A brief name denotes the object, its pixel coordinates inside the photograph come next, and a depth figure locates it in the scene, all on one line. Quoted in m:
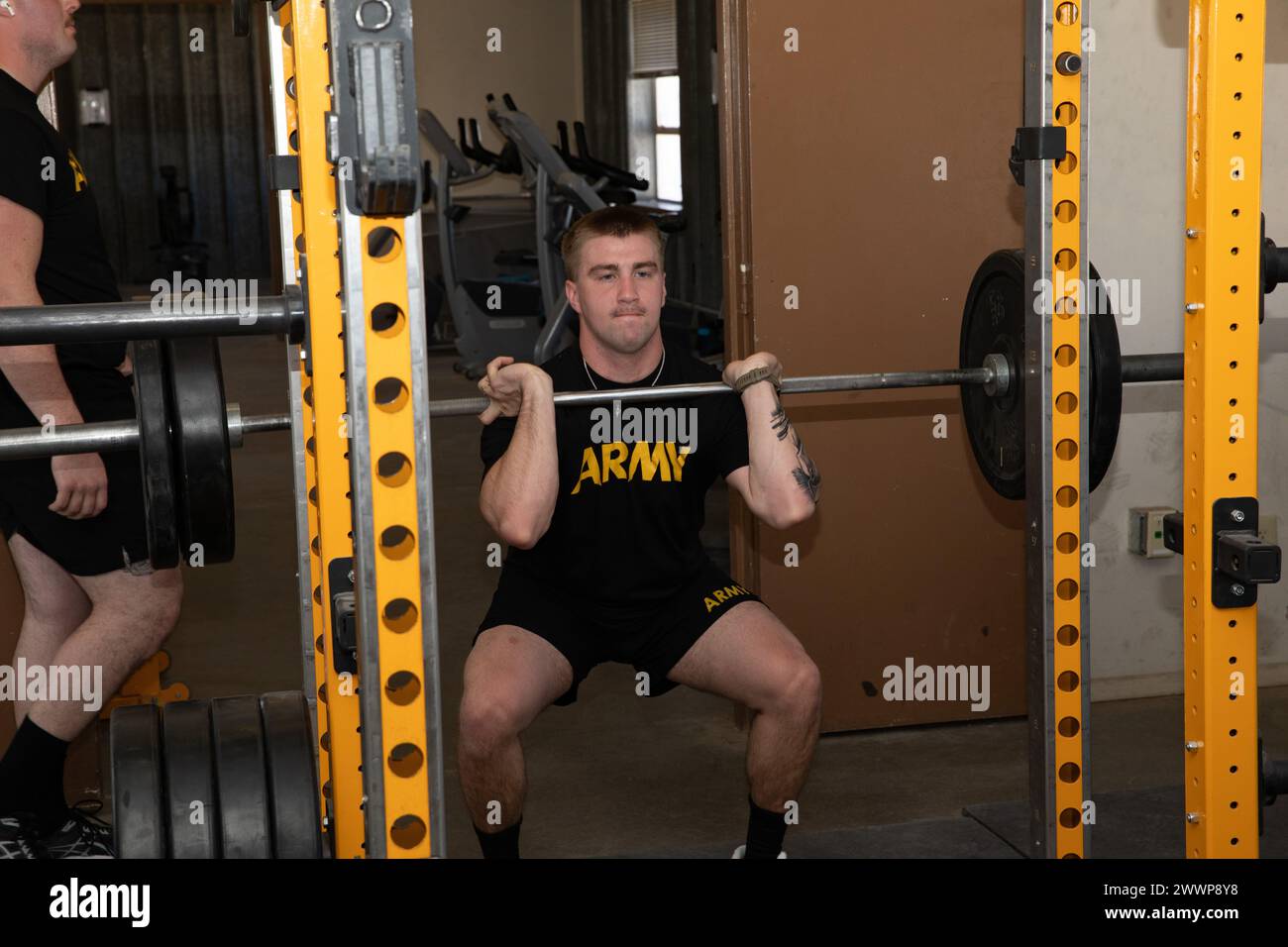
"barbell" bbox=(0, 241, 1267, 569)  1.50
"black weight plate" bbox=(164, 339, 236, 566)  1.65
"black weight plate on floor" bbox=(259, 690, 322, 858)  1.70
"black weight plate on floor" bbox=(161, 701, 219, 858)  1.68
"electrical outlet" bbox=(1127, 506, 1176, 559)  3.20
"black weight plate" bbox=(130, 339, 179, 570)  1.64
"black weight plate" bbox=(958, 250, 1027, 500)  2.22
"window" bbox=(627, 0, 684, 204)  8.95
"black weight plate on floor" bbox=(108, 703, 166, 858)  1.66
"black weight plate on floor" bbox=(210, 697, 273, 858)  1.68
